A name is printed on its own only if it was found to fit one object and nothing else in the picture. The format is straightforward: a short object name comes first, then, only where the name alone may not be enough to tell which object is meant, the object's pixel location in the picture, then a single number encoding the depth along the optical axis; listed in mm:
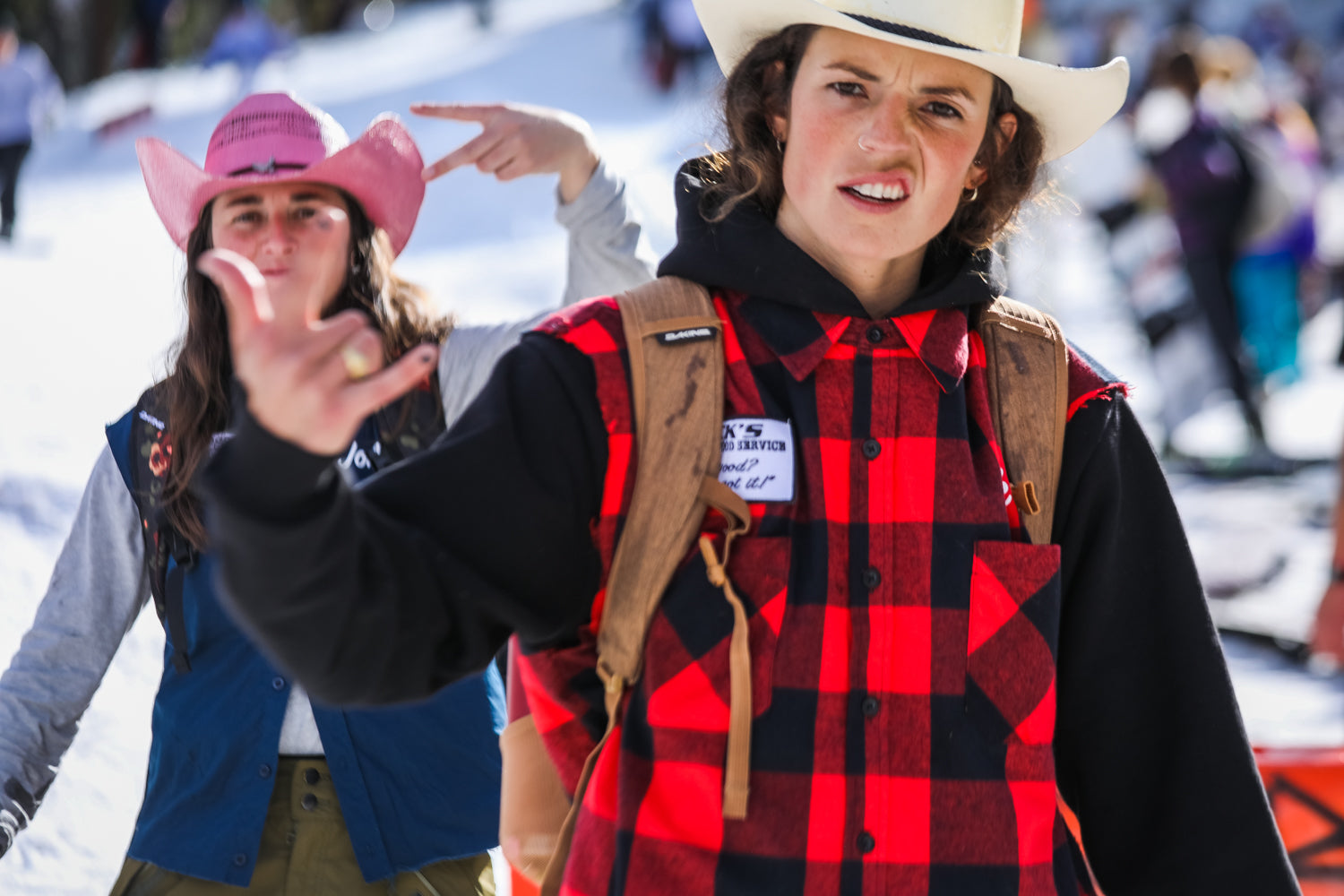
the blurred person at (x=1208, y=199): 17031
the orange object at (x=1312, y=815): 6687
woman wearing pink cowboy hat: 4867
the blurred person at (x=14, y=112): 25031
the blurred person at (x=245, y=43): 40719
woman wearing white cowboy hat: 3457
